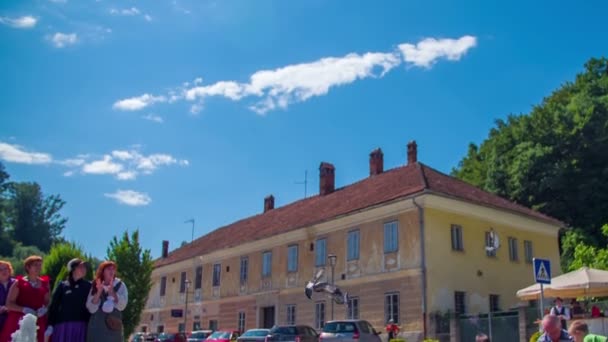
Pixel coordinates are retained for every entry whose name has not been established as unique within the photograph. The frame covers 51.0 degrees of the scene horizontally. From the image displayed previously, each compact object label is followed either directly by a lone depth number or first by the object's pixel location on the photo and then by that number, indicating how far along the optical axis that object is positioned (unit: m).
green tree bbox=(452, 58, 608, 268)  36.59
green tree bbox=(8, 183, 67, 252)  104.06
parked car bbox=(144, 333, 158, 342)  39.22
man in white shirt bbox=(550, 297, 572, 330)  17.97
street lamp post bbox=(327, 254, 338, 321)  30.64
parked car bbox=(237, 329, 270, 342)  27.39
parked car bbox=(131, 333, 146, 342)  38.90
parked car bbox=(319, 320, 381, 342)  23.00
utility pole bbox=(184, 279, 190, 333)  43.42
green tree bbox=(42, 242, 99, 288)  25.97
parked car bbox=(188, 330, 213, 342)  33.16
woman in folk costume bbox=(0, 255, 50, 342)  8.09
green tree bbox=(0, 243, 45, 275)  85.86
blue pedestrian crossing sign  14.35
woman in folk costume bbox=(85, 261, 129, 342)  7.37
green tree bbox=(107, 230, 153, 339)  34.91
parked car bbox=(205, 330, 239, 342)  31.20
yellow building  26.77
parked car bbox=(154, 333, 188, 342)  33.75
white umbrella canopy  19.47
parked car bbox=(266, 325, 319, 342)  25.53
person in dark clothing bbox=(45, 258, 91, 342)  7.45
